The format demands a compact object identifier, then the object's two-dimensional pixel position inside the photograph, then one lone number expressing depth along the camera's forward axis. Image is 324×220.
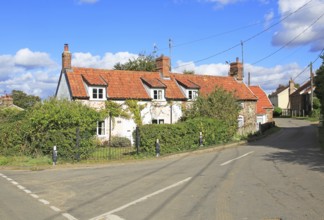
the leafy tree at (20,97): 87.81
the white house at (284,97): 101.06
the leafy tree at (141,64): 57.94
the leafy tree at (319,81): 28.15
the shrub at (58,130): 21.27
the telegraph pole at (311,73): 64.24
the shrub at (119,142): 33.22
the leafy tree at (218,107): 31.97
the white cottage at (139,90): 34.06
